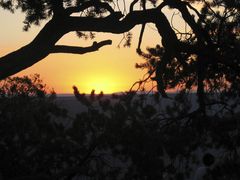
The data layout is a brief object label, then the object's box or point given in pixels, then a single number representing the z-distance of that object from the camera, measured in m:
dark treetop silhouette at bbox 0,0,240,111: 6.04
